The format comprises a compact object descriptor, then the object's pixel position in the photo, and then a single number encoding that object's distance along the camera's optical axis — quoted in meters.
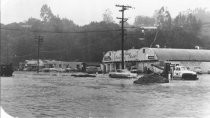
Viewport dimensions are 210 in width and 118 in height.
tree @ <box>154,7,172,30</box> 138.93
